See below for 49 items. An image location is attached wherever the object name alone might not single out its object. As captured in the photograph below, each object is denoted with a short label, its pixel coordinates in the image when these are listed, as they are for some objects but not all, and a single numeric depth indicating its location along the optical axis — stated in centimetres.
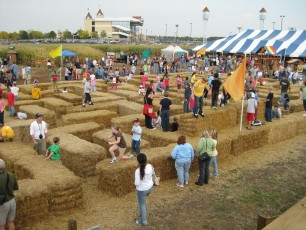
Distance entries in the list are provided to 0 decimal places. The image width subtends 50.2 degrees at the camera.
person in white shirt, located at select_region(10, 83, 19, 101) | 1737
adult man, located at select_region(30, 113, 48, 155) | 1033
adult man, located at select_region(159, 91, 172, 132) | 1290
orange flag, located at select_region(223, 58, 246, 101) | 1241
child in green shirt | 923
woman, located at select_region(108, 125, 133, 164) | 914
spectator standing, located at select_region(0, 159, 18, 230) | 624
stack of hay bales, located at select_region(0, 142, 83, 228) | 717
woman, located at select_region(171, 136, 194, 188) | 916
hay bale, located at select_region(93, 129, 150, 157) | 1117
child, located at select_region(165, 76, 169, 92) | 2174
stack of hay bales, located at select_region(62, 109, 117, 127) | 1425
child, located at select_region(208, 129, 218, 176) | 991
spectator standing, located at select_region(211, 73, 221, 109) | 1326
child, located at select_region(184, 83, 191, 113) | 1524
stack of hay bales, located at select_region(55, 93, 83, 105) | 1822
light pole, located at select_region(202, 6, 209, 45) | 5033
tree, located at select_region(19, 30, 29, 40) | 10031
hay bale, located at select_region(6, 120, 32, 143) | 1255
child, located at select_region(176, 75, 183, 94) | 2141
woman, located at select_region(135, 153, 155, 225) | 694
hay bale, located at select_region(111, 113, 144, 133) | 1343
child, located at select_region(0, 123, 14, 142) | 1102
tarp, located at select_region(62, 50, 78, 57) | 3035
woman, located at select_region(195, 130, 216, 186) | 937
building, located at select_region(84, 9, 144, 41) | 14212
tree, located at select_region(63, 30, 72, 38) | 12312
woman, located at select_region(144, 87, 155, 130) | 1291
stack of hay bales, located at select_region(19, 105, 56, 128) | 1490
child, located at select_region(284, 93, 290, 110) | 1764
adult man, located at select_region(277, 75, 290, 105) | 1833
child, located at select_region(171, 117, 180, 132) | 1322
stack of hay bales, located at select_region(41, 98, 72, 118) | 1673
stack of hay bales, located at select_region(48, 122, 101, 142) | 1222
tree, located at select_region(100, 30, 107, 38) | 13605
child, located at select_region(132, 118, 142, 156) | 1041
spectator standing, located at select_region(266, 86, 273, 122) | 1505
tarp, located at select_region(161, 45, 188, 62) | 3825
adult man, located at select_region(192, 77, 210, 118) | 1234
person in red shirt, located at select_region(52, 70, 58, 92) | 2143
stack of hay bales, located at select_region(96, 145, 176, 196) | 858
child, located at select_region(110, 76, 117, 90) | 2315
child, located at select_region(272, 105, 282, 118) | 1579
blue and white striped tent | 3475
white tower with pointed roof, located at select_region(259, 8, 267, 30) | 5675
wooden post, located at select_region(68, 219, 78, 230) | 537
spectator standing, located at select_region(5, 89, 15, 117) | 1562
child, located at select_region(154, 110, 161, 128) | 1357
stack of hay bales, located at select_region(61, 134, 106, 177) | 984
